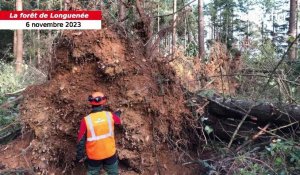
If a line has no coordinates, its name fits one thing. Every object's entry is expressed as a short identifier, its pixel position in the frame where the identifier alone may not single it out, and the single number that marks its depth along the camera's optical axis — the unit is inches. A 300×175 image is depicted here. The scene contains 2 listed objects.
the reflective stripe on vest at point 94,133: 124.1
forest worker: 124.7
